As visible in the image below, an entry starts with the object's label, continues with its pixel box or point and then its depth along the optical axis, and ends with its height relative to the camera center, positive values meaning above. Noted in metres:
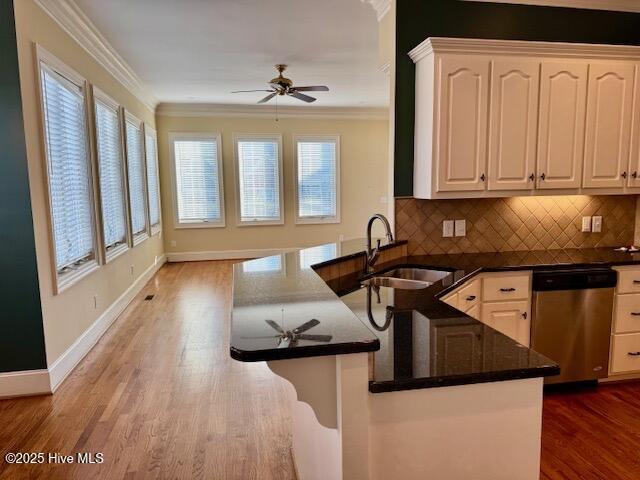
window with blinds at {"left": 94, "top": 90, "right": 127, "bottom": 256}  4.38 +0.17
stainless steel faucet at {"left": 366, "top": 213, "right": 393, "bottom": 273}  2.61 -0.44
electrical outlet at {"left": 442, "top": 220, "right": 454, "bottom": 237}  3.33 -0.34
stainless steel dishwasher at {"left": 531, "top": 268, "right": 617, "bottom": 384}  2.82 -0.91
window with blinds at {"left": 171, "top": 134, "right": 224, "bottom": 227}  7.88 +0.11
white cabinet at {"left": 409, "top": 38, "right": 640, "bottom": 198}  2.87 +0.44
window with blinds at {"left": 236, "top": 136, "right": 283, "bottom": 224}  8.09 +0.12
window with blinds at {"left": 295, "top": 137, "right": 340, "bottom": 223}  8.34 +0.11
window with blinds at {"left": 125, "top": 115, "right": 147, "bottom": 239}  5.63 +0.15
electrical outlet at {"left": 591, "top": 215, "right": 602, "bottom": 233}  3.48 -0.35
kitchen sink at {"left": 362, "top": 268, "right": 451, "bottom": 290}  2.72 -0.62
